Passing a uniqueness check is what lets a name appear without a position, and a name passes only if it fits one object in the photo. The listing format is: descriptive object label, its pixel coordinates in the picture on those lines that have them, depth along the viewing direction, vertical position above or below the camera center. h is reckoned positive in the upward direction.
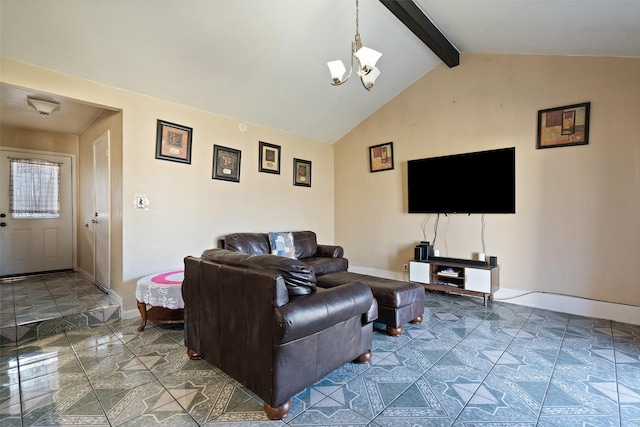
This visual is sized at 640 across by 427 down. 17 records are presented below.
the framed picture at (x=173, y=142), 3.53 +0.86
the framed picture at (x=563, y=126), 3.34 +1.01
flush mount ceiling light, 3.25 +1.21
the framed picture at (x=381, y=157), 5.08 +0.95
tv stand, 3.68 -0.90
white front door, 4.57 -0.22
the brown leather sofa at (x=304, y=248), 3.96 -0.59
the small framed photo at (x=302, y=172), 5.25 +0.69
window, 4.64 +0.35
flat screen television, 3.82 +0.39
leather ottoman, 2.81 -0.92
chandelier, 2.42 +1.28
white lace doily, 2.80 -0.83
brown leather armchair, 1.64 -0.73
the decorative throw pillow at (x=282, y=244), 4.29 -0.53
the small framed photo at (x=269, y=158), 4.69 +0.87
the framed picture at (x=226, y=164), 4.11 +0.68
